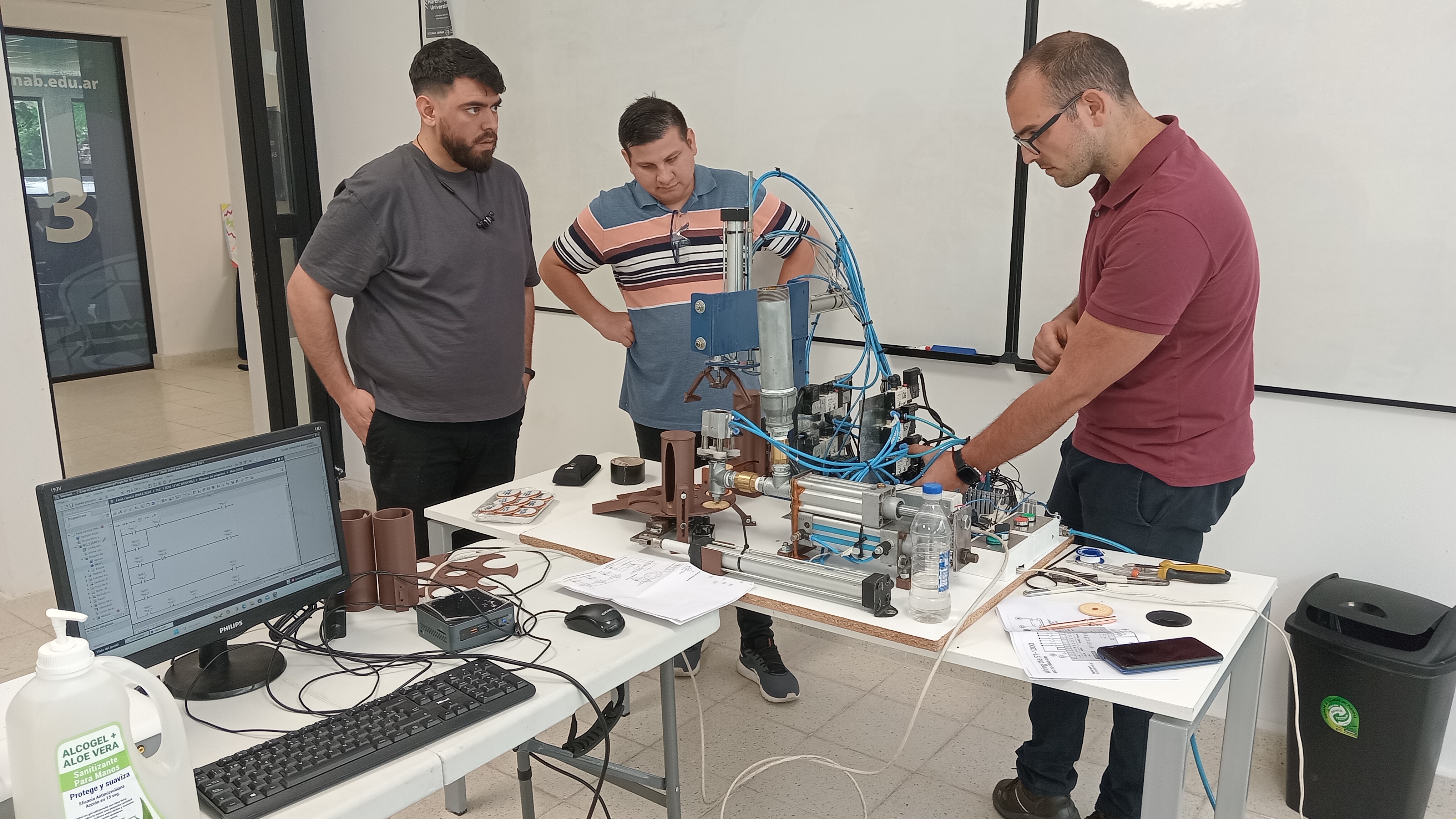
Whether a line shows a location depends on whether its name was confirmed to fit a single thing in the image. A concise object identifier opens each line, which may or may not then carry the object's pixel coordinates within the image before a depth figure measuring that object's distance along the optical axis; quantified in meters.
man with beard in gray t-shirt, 2.46
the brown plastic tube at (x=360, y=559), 1.70
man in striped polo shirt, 2.69
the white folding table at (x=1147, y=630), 1.45
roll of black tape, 2.45
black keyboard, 1.16
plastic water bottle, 1.66
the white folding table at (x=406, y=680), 1.20
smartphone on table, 1.50
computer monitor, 1.25
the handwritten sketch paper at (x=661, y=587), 1.69
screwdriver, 1.84
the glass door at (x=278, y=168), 4.46
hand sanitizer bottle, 0.94
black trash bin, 2.16
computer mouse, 1.59
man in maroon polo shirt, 1.78
